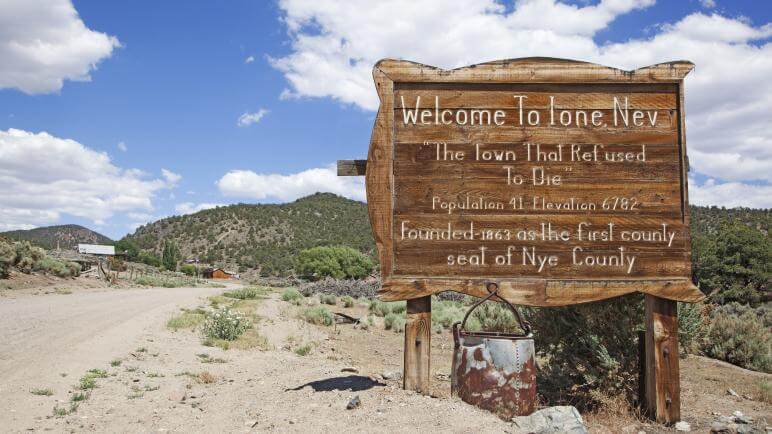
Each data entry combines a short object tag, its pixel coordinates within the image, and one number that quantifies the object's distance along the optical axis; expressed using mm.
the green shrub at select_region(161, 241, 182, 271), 71750
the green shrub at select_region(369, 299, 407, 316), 18000
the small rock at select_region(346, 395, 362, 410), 5207
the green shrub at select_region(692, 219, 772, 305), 23203
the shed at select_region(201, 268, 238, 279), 70500
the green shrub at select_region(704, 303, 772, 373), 10086
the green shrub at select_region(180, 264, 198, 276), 68319
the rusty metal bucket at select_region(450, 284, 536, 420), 5012
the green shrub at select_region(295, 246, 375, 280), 51625
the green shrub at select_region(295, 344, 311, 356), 9825
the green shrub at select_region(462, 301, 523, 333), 11041
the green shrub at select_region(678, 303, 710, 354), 7965
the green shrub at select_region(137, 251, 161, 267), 72375
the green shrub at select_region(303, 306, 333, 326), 15123
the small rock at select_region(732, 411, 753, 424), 5754
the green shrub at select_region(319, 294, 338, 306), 21688
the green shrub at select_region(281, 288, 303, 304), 21180
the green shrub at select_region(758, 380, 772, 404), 7162
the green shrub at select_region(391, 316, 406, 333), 14523
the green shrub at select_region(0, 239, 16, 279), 23422
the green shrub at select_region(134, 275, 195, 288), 36406
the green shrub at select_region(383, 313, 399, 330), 14883
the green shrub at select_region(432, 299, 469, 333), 15105
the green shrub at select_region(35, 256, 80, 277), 27094
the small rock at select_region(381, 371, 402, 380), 7379
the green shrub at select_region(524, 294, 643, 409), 6309
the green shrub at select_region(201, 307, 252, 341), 11305
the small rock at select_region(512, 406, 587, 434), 4742
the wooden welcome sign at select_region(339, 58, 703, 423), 5570
